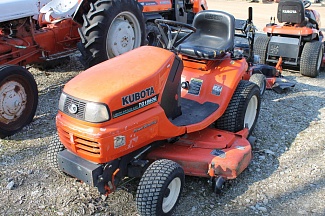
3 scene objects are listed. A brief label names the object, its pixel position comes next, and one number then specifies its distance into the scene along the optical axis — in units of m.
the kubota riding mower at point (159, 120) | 2.67
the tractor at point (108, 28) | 5.09
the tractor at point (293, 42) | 6.25
